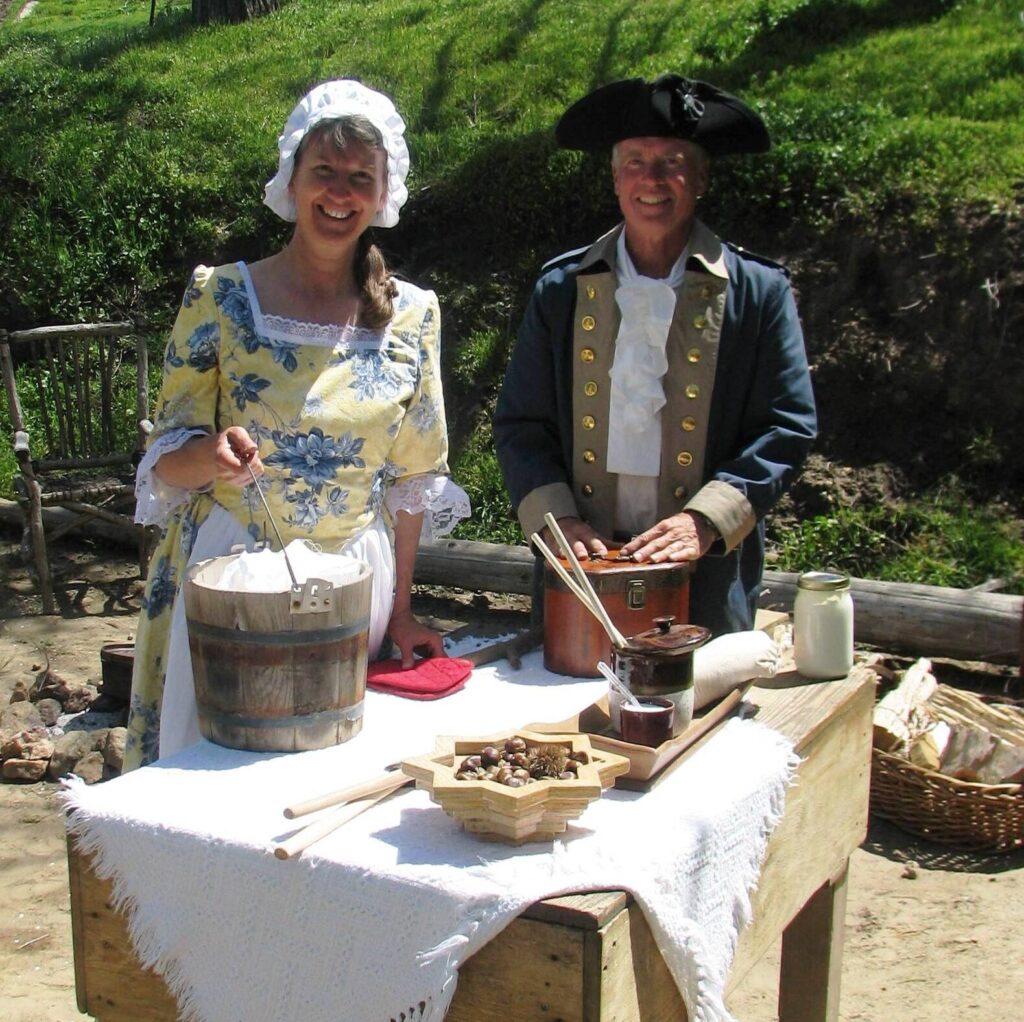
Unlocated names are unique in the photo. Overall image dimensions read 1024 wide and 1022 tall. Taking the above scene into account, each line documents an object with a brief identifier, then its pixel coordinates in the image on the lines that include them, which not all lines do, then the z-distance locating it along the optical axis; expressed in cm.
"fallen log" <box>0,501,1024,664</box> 525
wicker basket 423
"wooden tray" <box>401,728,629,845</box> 180
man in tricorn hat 270
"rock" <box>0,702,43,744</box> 502
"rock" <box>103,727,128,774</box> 460
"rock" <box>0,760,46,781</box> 478
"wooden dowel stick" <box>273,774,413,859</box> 180
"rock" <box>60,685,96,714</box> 524
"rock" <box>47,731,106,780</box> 474
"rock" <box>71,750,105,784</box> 461
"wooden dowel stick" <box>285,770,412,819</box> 189
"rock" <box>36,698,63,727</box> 515
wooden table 172
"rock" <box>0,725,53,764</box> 484
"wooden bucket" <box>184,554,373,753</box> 207
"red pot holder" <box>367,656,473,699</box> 244
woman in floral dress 253
